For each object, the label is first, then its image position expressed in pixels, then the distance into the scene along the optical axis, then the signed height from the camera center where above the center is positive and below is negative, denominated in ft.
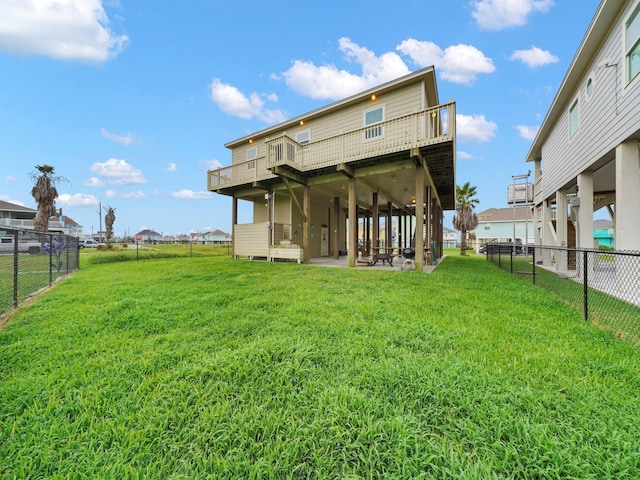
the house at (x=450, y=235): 179.89 +5.02
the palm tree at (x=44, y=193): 60.18 +11.52
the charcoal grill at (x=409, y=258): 31.01 -2.15
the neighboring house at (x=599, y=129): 17.71 +10.22
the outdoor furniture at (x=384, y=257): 34.14 -2.06
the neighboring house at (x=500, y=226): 109.70 +6.82
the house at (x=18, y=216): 93.45 +10.20
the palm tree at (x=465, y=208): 78.37 +10.71
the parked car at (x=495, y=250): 42.18 -1.51
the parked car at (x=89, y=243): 102.43 -0.60
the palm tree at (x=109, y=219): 95.66 +8.38
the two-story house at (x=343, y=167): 27.45 +9.54
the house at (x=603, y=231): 76.88 +3.63
